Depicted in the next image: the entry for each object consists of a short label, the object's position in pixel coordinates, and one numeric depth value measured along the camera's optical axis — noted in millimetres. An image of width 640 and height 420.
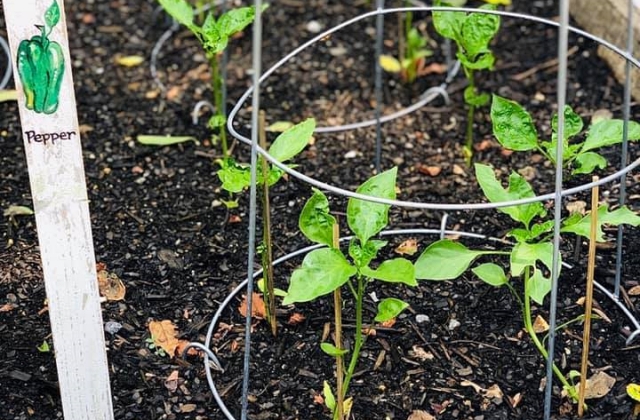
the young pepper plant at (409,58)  1860
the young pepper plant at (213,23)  1562
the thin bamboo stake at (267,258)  1436
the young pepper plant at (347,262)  1334
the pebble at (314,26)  2028
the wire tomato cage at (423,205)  1311
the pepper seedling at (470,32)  1603
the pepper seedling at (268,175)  1429
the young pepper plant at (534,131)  1450
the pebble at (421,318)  1548
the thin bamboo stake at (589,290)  1361
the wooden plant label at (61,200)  1304
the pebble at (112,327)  1537
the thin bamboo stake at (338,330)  1340
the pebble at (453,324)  1538
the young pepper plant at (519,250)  1376
